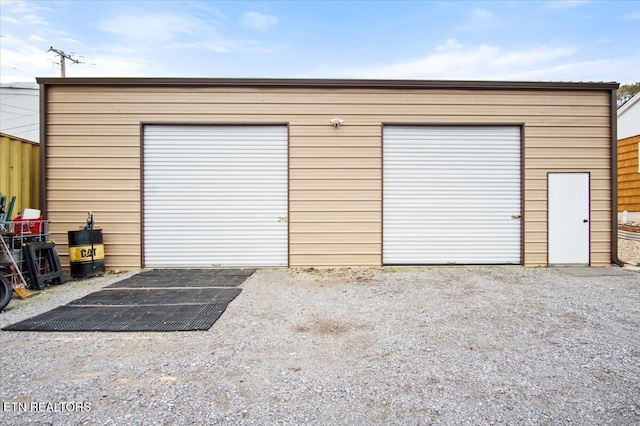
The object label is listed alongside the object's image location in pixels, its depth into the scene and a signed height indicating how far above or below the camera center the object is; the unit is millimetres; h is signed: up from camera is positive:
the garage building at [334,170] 6676 +907
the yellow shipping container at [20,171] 5992 +821
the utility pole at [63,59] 19556 +9218
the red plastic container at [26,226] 5513 -196
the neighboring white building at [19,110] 14531 +4557
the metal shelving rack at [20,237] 5142 -372
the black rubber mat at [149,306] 3621 -1168
